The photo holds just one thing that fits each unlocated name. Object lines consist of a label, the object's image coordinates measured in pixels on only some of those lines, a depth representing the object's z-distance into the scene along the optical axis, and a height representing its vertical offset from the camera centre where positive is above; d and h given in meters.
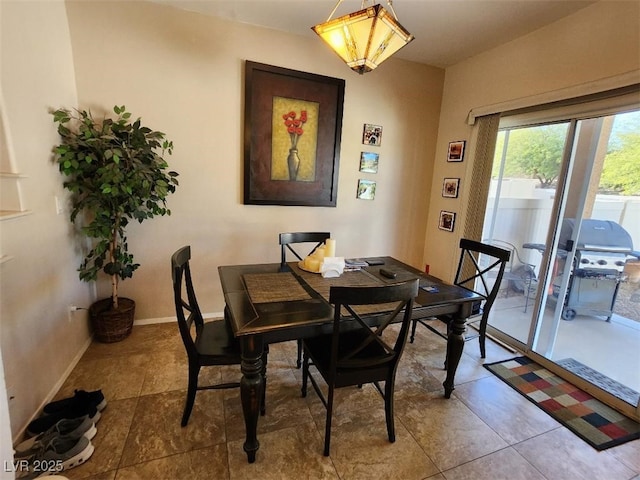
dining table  1.39 -0.65
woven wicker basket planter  2.38 -1.19
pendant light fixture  1.41 +0.73
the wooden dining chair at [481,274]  2.29 -0.80
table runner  1.60 -0.63
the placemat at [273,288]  1.64 -0.63
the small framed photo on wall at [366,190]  3.22 -0.07
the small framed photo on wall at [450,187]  3.16 +0.00
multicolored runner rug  1.78 -1.40
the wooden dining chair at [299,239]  2.27 -0.48
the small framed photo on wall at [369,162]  3.17 +0.22
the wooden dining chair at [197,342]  1.55 -0.92
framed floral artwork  2.70 +0.41
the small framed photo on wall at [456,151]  3.09 +0.37
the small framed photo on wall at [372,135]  3.12 +0.50
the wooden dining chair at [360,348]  1.34 -0.90
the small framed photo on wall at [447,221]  3.23 -0.37
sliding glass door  2.05 -0.38
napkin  1.98 -0.56
